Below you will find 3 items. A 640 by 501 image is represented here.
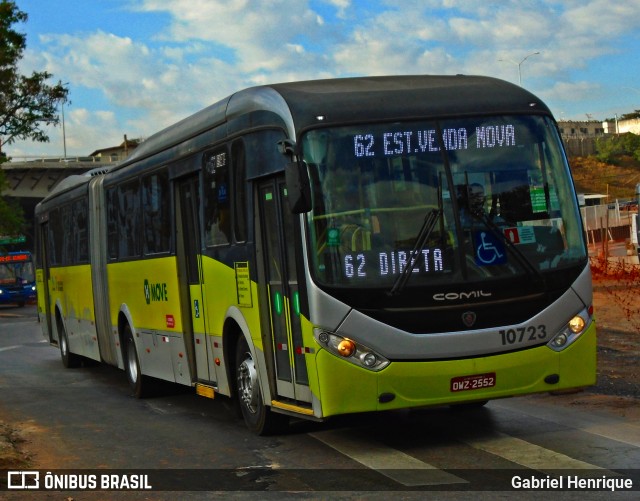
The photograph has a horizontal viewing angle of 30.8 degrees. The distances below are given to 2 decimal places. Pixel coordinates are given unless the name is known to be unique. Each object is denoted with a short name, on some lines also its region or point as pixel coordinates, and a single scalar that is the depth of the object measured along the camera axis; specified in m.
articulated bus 9.39
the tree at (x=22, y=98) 54.09
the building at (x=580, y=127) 177.07
